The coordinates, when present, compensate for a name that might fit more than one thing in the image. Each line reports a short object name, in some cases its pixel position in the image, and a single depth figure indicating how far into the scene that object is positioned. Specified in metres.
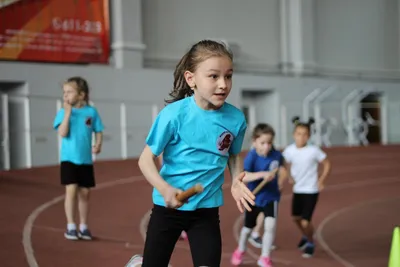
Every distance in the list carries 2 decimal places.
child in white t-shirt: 10.80
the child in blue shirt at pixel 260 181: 9.77
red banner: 25.10
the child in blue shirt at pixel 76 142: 10.03
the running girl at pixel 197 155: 5.02
